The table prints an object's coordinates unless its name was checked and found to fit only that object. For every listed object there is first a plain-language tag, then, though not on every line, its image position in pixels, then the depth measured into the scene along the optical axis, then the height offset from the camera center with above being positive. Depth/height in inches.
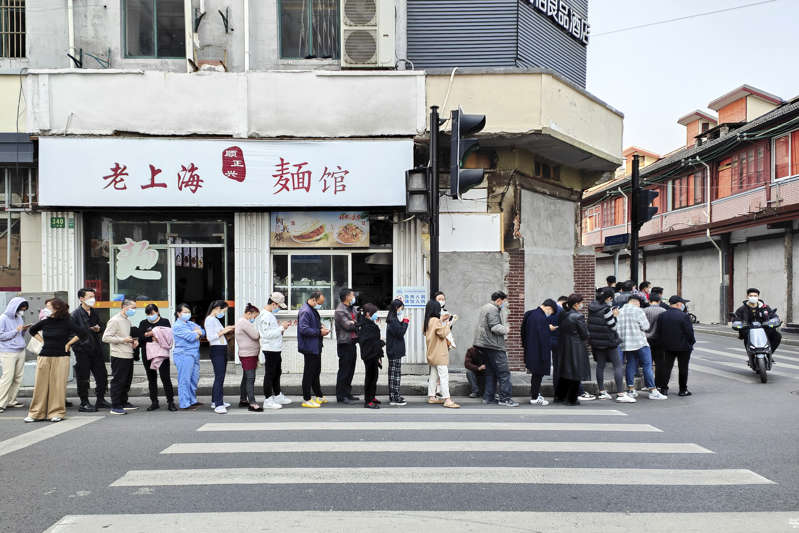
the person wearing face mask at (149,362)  360.2 -58.6
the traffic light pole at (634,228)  523.8 +28.7
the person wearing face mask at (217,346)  357.1 -49.2
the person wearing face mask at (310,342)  373.1 -48.6
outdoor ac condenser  491.2 +186.8
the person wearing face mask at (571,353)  372.2 -56.2
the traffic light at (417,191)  409.7 +48.4
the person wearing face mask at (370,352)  369.4 -54.3
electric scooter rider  481.4 -43.2
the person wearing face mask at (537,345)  377.7 -52.2
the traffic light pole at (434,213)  401.4 +32.8
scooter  469.7 -68.4
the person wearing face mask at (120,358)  353.1 -55.4
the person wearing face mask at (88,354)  360.2 -53.5
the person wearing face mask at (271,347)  364.5 -50.1
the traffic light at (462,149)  378.9 +72.3
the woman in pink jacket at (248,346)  361.4 -49.1
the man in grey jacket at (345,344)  376.8 -50.4
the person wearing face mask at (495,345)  374.3 -51.3
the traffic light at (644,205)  524.1 +48.4
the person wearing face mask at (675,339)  410.6 -53.4
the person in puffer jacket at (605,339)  403.9 -52.3
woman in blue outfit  362.0 -53.5
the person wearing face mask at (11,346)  360.2 -48.0
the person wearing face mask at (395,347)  376.2 -52.1
